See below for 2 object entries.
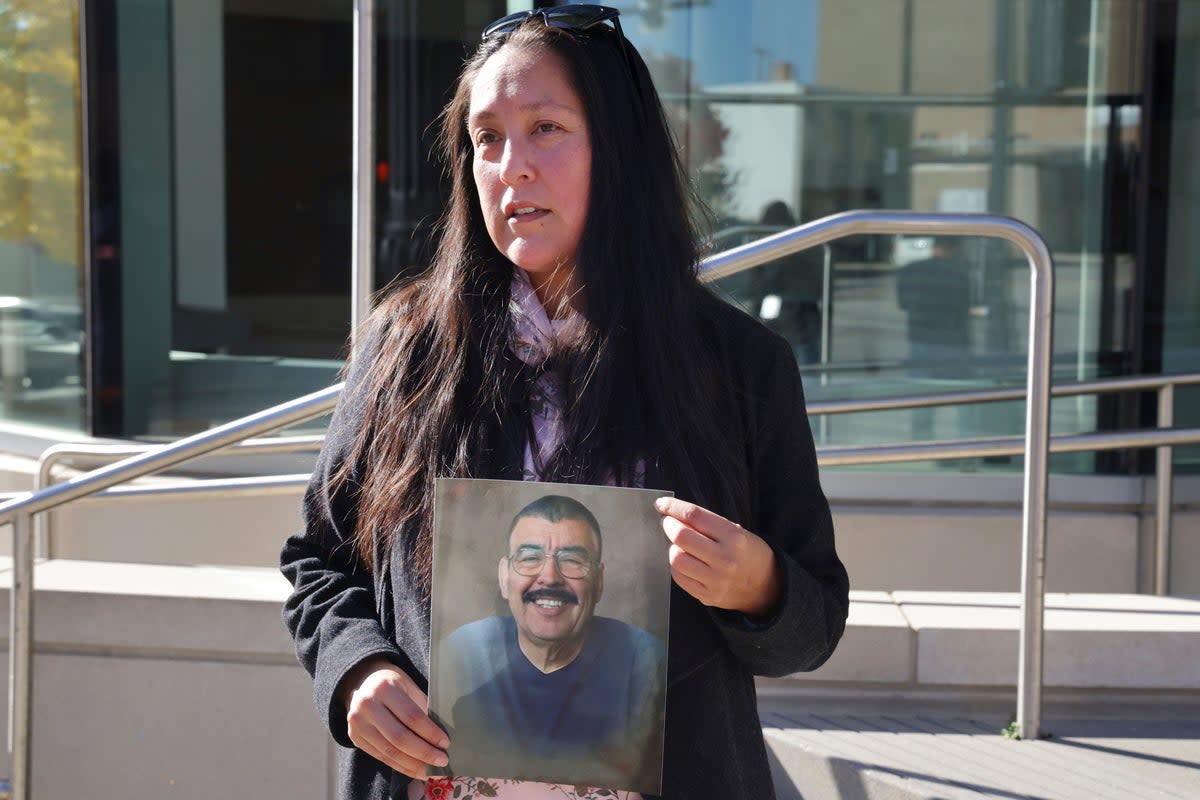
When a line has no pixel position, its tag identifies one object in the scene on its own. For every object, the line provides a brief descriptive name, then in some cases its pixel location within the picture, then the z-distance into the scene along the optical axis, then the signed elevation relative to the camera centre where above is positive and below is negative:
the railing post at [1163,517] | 4.14 -0.65
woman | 1.44 -0.13
